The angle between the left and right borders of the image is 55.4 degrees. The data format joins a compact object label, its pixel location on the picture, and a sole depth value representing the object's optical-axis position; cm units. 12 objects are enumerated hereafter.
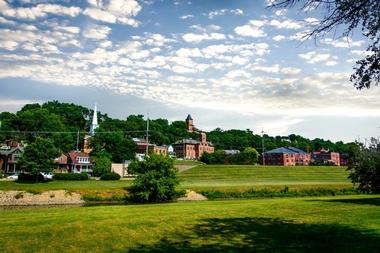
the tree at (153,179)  4353
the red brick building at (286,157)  16544
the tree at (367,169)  2956
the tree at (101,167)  8219
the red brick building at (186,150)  19712
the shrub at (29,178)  6519
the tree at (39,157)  6469
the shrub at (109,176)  7302
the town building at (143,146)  16816
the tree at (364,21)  1152
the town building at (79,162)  10626
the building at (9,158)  9962
